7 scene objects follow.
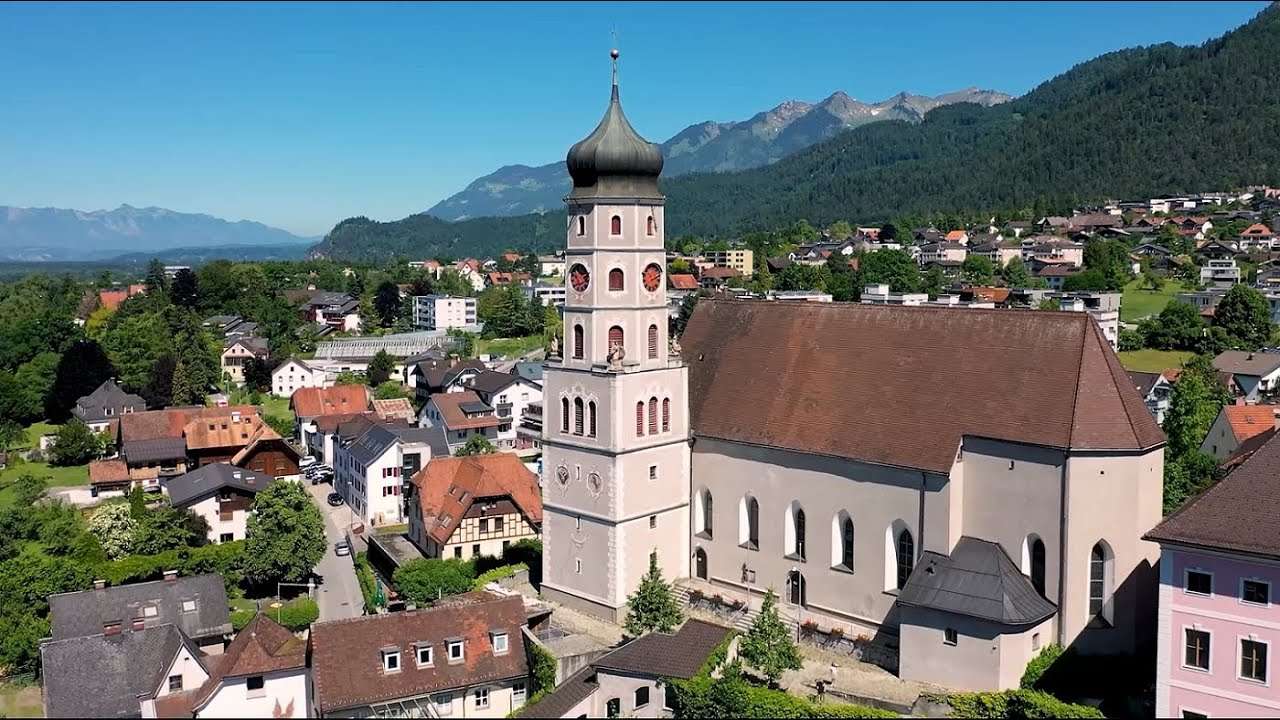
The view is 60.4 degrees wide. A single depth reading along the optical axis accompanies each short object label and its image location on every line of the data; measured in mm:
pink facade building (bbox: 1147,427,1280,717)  31531
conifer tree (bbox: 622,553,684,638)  40375
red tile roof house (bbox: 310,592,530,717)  35906
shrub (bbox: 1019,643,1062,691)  35406
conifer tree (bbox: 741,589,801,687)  35719
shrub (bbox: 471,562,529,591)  49281
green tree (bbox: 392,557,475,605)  49812
